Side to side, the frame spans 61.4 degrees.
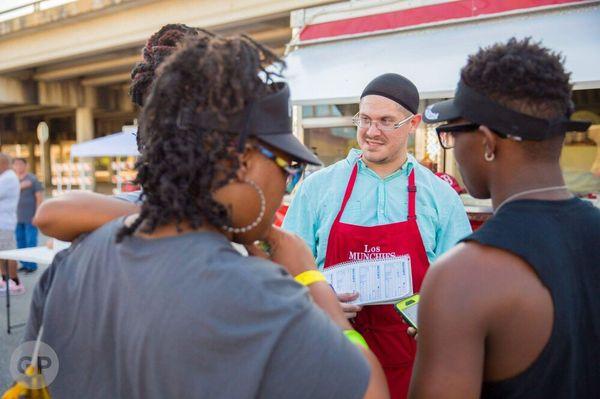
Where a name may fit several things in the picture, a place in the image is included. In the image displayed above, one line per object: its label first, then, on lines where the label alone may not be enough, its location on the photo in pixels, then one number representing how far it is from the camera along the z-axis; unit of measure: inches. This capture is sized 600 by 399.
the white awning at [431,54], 201.9
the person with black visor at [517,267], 42.4
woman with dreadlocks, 34.6
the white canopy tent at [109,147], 440.8
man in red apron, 85.8
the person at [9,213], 252.8
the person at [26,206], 319.3
